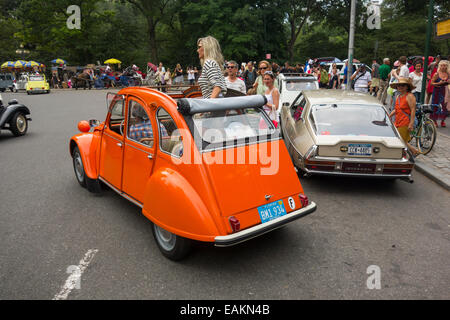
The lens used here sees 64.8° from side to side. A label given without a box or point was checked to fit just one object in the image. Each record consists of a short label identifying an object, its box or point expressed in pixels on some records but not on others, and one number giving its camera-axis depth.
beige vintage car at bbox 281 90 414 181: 5.33
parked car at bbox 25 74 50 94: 28.42
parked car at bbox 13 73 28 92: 32.25
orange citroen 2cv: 3.25
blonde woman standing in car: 4.91
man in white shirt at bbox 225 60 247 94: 7.56
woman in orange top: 6.58
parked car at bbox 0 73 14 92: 35.22
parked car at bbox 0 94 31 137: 10.50
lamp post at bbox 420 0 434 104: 9.73
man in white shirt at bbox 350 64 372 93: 12.05
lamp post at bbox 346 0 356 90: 16.08
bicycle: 7.69
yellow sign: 9.61
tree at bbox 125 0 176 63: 44.25
